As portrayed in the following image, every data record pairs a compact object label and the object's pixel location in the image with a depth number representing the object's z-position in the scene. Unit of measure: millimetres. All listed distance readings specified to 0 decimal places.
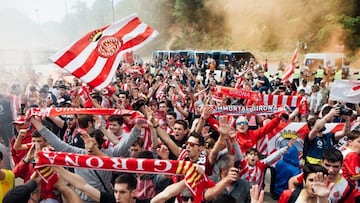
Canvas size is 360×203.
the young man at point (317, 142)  5199
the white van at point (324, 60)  21359
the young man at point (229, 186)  3314
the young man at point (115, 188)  3322
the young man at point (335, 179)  3529
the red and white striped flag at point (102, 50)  5523
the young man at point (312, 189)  2832
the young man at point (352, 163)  4262
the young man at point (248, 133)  5625
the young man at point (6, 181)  3639
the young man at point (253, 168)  4738
